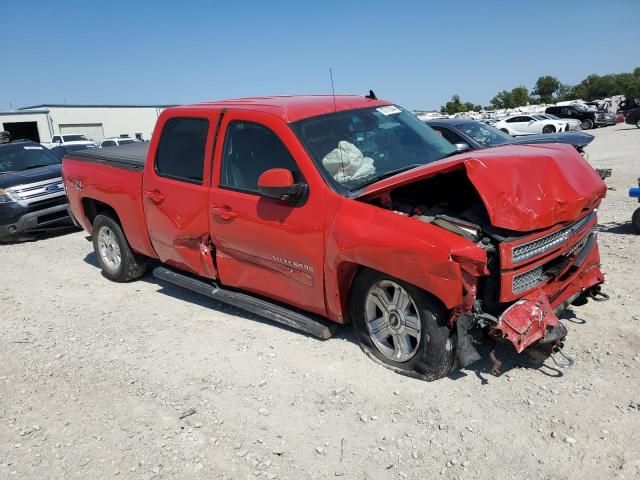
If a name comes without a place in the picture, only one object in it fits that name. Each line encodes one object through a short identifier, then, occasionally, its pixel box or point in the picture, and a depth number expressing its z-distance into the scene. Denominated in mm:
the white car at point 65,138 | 32094
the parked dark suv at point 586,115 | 34562
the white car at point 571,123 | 30219
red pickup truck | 3316
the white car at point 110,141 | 28305
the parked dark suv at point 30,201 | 9078
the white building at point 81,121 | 47906
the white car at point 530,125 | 29109
